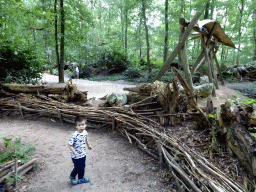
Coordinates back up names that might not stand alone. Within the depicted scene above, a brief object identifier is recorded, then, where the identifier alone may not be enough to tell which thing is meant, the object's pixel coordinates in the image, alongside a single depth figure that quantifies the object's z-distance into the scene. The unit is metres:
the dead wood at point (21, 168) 2.24
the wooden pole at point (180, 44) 4.56
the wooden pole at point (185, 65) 4.81
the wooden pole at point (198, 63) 6.48
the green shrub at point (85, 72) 16.25
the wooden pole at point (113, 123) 4.12
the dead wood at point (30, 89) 5.66
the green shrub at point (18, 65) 6.68
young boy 2.39
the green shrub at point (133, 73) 13.98
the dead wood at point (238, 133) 2.18
